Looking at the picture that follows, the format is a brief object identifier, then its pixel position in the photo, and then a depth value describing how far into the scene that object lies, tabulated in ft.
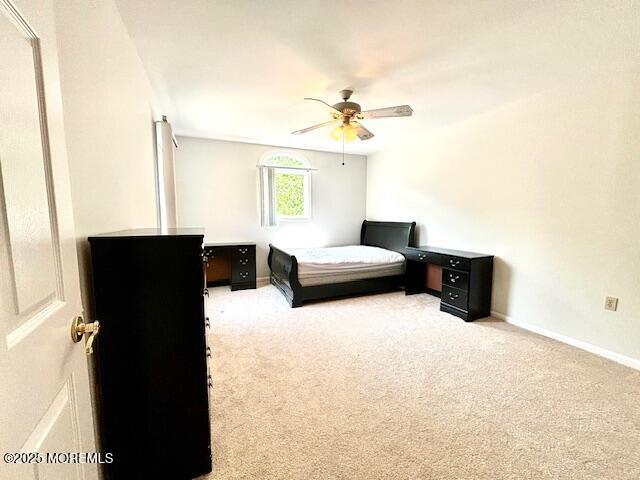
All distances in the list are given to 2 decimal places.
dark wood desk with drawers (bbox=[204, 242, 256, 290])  13.99
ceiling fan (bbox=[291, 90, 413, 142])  7.75
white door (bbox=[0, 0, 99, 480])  1.59
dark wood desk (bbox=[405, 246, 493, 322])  10.34
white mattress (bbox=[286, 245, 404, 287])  12.08
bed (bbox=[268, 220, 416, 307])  11.98
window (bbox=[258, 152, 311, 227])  15.31
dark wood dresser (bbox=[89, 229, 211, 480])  3.65
